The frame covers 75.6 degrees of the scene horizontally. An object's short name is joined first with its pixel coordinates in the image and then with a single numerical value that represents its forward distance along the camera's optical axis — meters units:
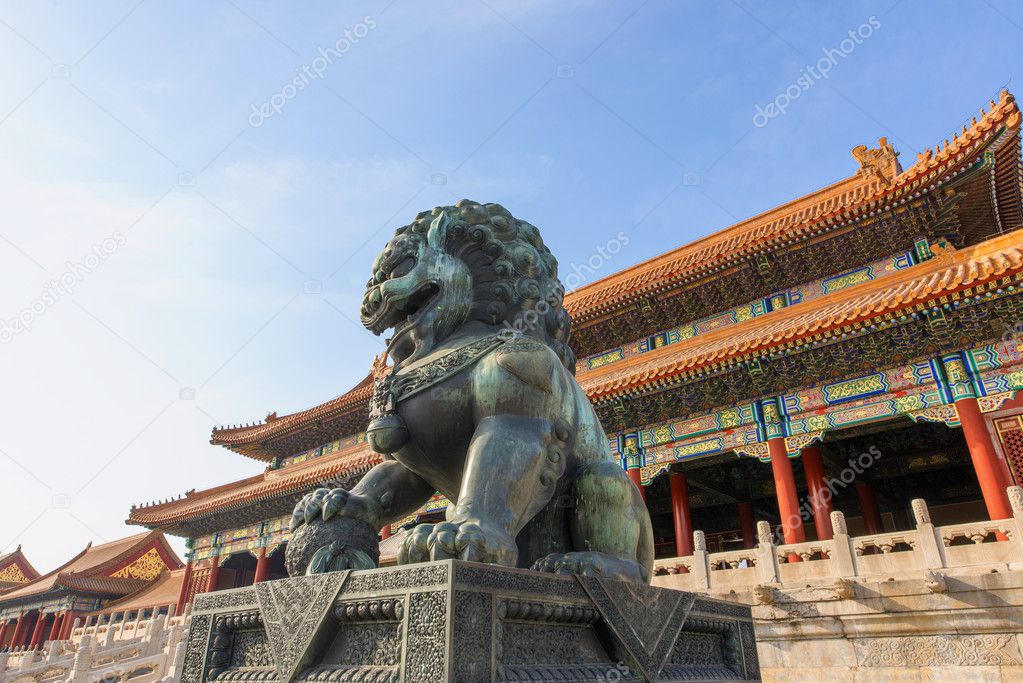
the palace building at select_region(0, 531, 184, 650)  27.44
